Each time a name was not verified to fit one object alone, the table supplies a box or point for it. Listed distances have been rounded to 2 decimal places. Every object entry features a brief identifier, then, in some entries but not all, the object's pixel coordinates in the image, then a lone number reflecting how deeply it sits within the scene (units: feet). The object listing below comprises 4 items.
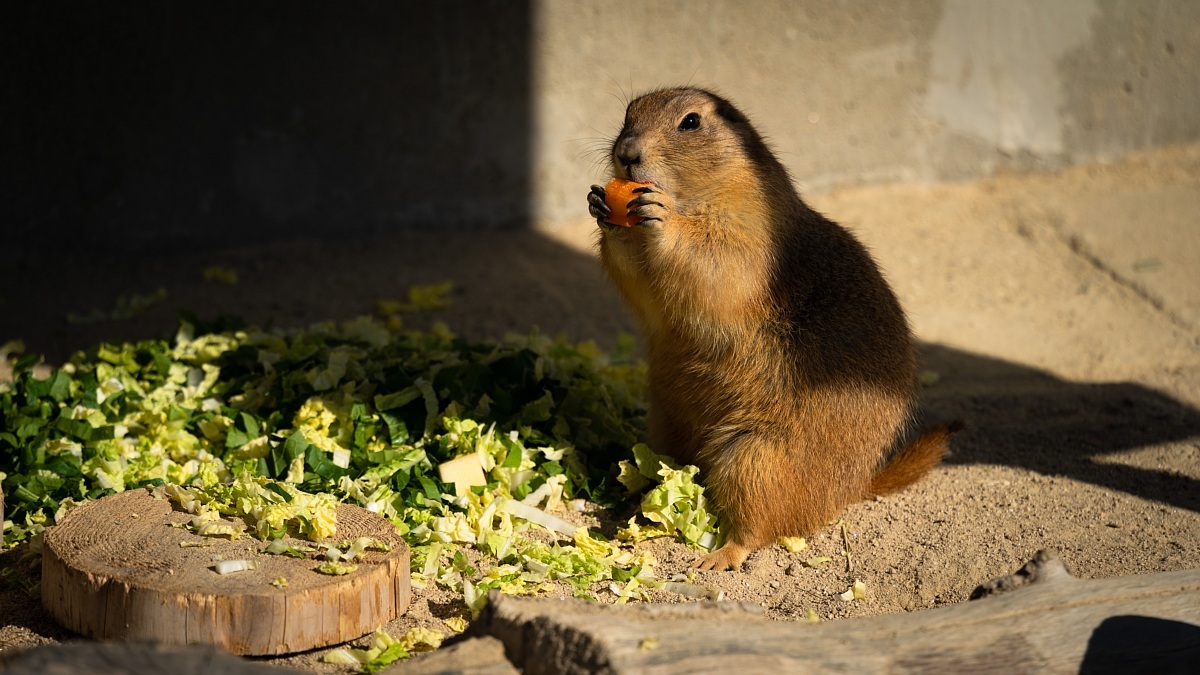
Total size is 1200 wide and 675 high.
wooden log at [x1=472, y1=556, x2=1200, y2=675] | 18.69
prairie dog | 29.37
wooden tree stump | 21.80
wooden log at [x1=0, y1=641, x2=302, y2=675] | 16.16
